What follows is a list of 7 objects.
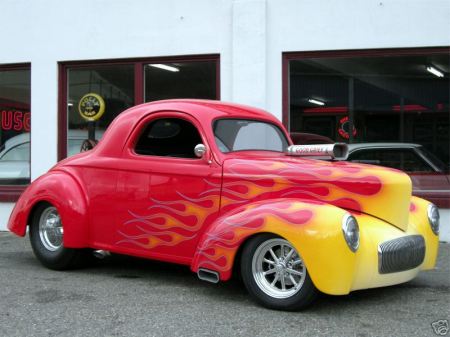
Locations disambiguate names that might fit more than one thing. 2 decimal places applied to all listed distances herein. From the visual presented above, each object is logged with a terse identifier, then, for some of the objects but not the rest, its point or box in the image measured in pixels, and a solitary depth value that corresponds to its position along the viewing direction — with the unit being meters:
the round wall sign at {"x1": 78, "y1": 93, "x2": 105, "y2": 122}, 8.90
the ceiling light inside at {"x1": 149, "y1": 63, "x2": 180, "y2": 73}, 8.49
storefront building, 7.65
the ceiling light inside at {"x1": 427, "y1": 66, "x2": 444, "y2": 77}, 7.72
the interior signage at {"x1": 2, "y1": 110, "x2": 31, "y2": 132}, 9.02
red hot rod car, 3.95
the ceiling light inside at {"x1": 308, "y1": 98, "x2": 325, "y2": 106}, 8.08
